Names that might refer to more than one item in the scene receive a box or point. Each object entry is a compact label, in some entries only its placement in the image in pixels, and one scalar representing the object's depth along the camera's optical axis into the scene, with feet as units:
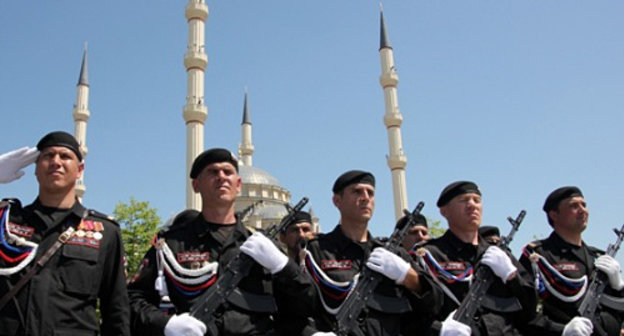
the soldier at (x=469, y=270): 14.39
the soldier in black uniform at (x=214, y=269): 11.79
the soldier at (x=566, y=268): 15.89
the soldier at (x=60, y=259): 9.98
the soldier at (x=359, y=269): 13.56
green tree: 77.92
